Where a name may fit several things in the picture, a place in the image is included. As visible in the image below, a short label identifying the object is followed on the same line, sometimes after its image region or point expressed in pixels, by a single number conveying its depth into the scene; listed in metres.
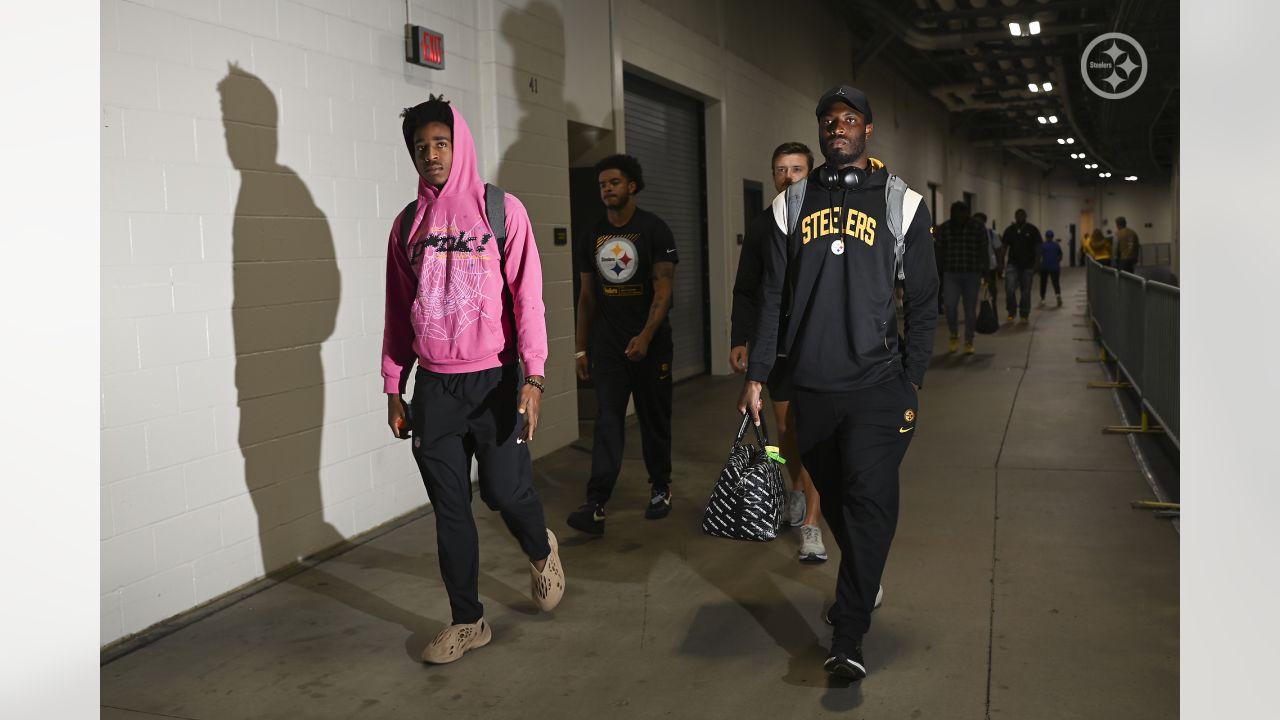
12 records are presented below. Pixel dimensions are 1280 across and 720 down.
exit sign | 5.81
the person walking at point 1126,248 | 20.23
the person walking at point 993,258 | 13.92
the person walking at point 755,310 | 4.77
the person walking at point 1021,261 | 16.61
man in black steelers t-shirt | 5.31
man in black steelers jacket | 3.38
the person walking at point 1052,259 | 22.36
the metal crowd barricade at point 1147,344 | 6.62
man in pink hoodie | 3.67
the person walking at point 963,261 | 11.98
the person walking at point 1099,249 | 21.36
